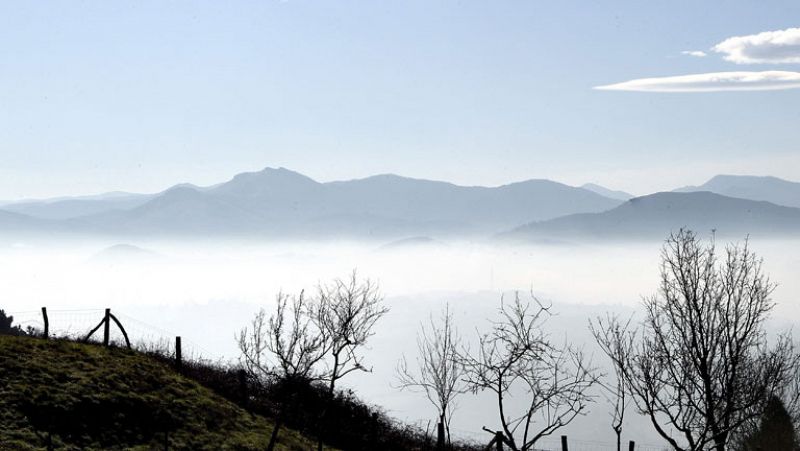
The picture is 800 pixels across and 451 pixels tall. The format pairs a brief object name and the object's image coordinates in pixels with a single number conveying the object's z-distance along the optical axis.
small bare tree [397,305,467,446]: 42.38
